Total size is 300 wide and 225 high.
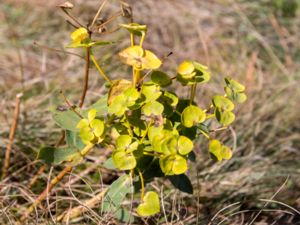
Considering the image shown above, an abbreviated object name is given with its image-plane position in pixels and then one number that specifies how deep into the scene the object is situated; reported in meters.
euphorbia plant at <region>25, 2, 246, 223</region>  0.73
